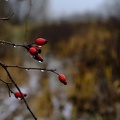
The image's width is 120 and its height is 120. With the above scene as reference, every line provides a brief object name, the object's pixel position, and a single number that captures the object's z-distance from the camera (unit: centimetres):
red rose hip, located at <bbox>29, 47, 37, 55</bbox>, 62
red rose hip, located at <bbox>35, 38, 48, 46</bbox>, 65
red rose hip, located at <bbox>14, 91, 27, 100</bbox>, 66
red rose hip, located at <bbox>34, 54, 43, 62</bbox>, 63
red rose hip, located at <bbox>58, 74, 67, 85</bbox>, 65
